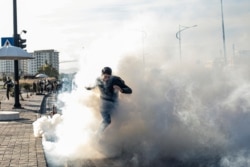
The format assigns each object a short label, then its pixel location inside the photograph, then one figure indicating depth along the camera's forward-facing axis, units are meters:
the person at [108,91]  8.10
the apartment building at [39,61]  131.25
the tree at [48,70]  91.00
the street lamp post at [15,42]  17.92
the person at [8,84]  27.58
